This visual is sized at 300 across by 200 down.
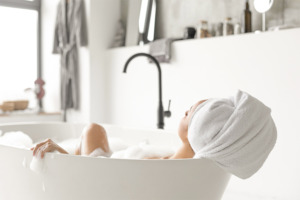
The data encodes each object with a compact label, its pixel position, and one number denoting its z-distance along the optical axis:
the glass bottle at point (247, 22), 3.24
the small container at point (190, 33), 3.62
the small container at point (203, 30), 3.52
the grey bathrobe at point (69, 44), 4.38
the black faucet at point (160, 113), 2.70
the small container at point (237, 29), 3.30
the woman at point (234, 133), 1.56
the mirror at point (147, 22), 4.12
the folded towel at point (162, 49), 3.59
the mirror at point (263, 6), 3.09
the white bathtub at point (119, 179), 1.65
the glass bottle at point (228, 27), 3.36
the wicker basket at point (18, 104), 4.36
